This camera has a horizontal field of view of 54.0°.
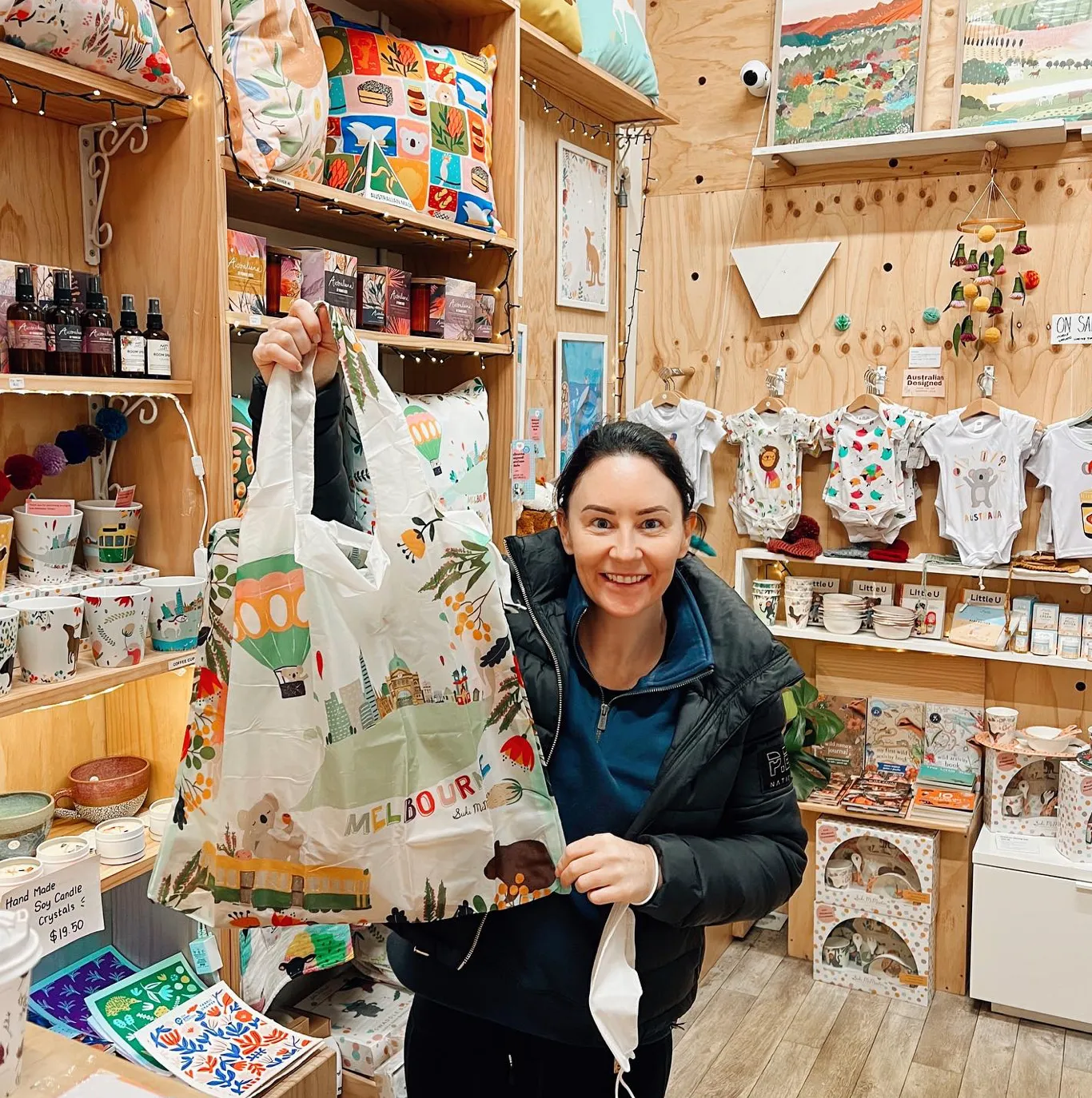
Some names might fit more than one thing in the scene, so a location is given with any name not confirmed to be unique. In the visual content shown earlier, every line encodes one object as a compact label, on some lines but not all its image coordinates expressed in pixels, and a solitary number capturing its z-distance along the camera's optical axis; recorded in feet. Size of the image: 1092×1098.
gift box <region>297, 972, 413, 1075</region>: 7.34
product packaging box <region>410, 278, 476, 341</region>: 7.61
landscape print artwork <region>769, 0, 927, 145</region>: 10.72
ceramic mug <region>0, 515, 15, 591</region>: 5.09
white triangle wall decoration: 11.52
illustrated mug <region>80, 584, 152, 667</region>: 5.30
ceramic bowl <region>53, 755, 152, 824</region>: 5.79
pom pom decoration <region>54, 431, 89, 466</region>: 5.74
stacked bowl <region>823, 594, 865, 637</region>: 11.32
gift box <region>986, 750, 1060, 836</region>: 10.55
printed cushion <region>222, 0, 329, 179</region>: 5.57
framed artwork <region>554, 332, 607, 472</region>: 10.94
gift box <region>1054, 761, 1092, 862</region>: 9.77
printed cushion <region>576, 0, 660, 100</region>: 9.48
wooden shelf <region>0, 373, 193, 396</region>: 4.82
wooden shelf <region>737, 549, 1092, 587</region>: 10.30
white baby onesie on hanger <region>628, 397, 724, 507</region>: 11.89
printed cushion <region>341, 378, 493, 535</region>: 7.36
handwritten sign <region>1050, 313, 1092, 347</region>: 10.43
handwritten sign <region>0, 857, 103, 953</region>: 4.83
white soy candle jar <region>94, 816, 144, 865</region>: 5.43
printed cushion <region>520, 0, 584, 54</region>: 8.61
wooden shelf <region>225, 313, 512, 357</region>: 5.86
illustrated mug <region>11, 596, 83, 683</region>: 4.94
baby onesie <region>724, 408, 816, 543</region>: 11.44
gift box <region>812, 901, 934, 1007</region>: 10.22
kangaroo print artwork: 10.83
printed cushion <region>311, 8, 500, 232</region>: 6.82
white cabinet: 9.64
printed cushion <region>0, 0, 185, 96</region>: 4.70
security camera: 11.35
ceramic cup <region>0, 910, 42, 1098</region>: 3.40
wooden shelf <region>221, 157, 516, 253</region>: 6.06
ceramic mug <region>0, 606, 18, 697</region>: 4.76
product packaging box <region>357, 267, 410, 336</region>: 7.07
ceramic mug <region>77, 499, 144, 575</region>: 5.76
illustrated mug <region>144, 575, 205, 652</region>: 5.62
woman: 4.27
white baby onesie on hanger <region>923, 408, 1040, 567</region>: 10.46
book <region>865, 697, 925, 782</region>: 11.50
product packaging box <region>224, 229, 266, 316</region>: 5.87
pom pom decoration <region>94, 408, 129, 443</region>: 5.84
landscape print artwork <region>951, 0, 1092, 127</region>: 9.98
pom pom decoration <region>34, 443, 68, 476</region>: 5.52
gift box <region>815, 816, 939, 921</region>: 10.22
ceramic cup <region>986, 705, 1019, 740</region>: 10.71
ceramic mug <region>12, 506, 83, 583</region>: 5.34
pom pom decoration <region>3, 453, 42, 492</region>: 5.47
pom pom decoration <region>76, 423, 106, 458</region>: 5.80
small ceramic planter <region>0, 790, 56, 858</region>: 5.24
